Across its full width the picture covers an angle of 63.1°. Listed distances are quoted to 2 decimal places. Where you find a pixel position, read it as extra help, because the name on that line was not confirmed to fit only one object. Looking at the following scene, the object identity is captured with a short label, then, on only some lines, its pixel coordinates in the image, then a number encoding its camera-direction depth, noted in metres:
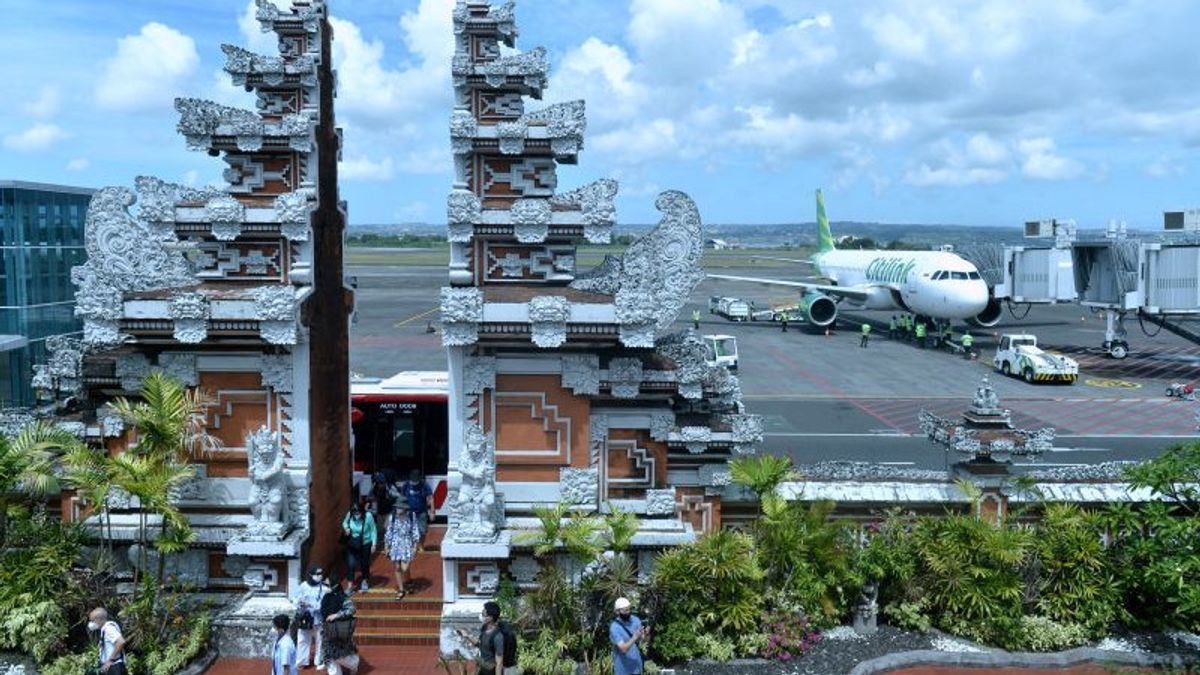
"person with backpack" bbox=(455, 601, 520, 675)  10.05
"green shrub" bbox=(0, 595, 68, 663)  11.13
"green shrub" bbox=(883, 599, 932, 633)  11.88
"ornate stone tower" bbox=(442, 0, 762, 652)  12.08
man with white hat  10.22
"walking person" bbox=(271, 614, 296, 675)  10.59
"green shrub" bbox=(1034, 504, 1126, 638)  11.80
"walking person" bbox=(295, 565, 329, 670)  11.29
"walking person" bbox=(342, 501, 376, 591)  12.61
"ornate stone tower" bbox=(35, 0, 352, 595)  12.16
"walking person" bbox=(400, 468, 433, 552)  13.87
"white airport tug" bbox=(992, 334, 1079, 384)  39.72
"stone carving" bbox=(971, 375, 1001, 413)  13.33
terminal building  24.89
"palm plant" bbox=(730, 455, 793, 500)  12.26
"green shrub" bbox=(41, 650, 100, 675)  10.84
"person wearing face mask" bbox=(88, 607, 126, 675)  10.23
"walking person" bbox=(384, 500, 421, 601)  12.52
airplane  48.91
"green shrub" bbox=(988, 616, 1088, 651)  11.51
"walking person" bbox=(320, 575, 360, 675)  10.86
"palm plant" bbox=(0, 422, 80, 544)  11.77
